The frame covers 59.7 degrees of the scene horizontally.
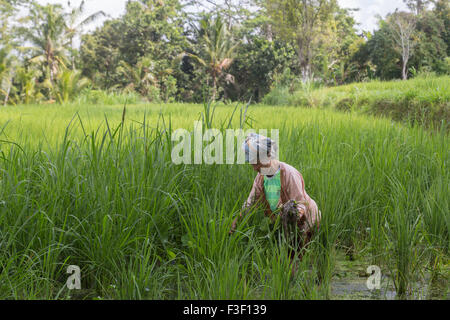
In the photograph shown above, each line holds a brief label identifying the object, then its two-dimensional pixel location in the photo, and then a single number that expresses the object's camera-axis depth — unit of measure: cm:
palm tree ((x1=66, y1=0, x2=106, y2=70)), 2086
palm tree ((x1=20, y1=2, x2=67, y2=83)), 1923
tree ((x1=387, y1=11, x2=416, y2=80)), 1270
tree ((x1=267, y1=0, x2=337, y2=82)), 1401
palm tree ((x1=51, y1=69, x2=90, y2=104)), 1499
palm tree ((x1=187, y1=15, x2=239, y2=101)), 1750
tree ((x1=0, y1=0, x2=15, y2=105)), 1652
